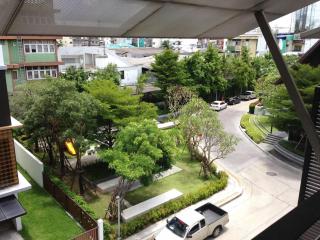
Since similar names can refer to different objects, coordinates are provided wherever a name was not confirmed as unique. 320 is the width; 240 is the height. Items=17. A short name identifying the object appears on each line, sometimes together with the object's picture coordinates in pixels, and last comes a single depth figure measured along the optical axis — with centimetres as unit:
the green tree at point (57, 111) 1121
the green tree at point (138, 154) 977
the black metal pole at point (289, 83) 244
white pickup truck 927
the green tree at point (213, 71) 2706
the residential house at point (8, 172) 888
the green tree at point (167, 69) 2433
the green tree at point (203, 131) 1346
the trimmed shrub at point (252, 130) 1945
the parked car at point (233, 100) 3006
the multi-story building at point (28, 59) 2161
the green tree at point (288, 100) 1526
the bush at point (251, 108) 2618
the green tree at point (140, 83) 2336
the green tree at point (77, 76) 2144
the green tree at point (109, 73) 2222
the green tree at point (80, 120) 1114
